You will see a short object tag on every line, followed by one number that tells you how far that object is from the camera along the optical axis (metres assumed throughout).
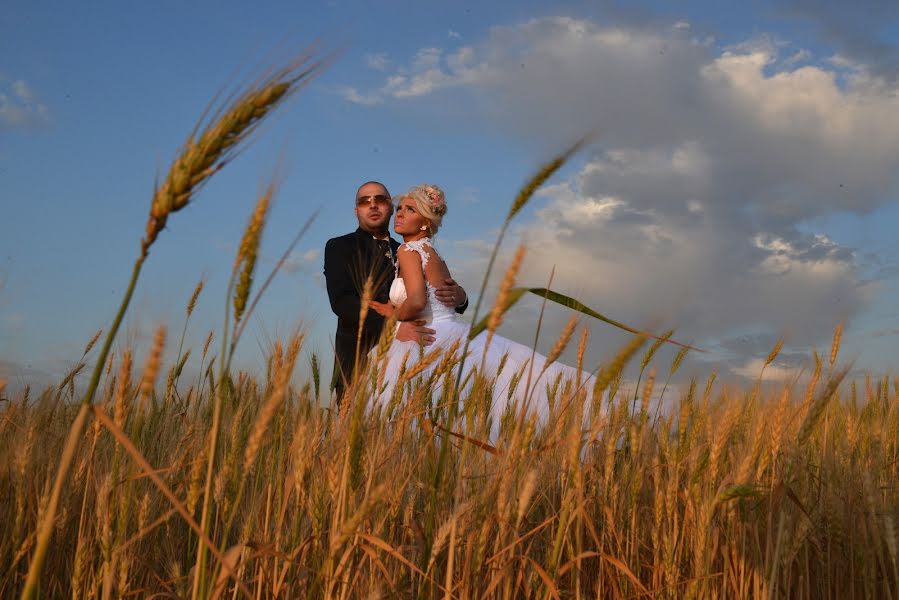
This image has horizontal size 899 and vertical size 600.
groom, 6.46
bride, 5.36
